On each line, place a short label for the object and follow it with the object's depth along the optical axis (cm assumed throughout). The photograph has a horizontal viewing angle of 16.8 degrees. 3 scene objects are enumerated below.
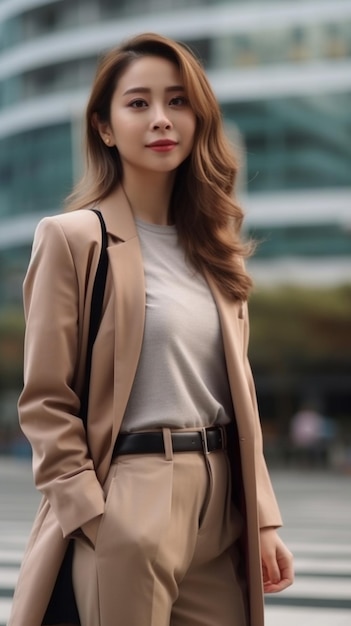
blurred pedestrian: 2903
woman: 251
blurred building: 3872
